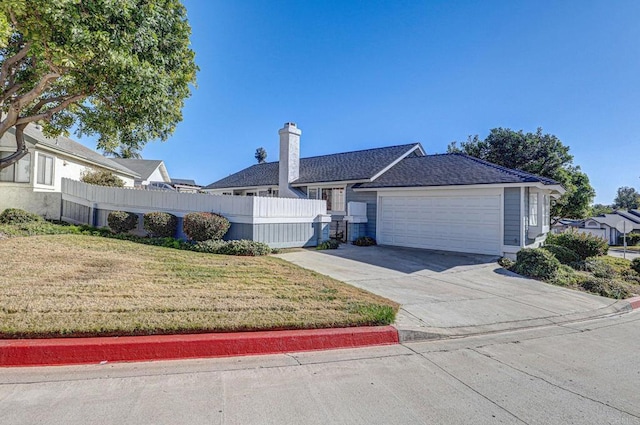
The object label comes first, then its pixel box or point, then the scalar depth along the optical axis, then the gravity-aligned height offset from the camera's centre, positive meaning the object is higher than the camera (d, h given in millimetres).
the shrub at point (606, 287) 8219 -1667
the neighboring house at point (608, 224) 39312 +109
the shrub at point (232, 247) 10355 -1019
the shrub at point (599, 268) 10562 -1524
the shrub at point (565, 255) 12126 -1161
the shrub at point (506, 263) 10943 -1395
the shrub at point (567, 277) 9203 -1599
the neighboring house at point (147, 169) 31720 +4749
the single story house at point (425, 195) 12531 +1175
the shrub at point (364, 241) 15281 -1042
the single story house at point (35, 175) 14352 +1682
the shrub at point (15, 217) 12539 -234
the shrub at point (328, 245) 13347 -1106
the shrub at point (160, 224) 11734 -353
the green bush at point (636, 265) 11367 -1407
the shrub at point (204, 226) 10875 -378
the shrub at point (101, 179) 16719 +1791
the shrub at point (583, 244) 12281 -755
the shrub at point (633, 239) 35656 -1473
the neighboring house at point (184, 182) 53203 +5700
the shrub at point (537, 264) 9703 -1261
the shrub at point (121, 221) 12258 -301
